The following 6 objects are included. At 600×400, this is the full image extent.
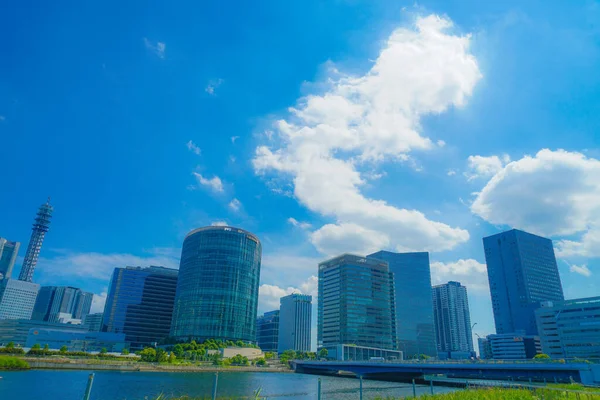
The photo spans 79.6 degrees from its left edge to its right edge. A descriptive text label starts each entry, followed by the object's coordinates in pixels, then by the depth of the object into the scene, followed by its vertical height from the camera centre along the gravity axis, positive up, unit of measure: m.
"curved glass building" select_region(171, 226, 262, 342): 182.38 +21.60
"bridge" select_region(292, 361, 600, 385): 59.81 -4.29
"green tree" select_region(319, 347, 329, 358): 195.59 -5.93
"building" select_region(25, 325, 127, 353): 186.38 -4.66
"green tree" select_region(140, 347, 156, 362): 129.24 -7.42
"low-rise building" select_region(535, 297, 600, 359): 159.50 +10.38
